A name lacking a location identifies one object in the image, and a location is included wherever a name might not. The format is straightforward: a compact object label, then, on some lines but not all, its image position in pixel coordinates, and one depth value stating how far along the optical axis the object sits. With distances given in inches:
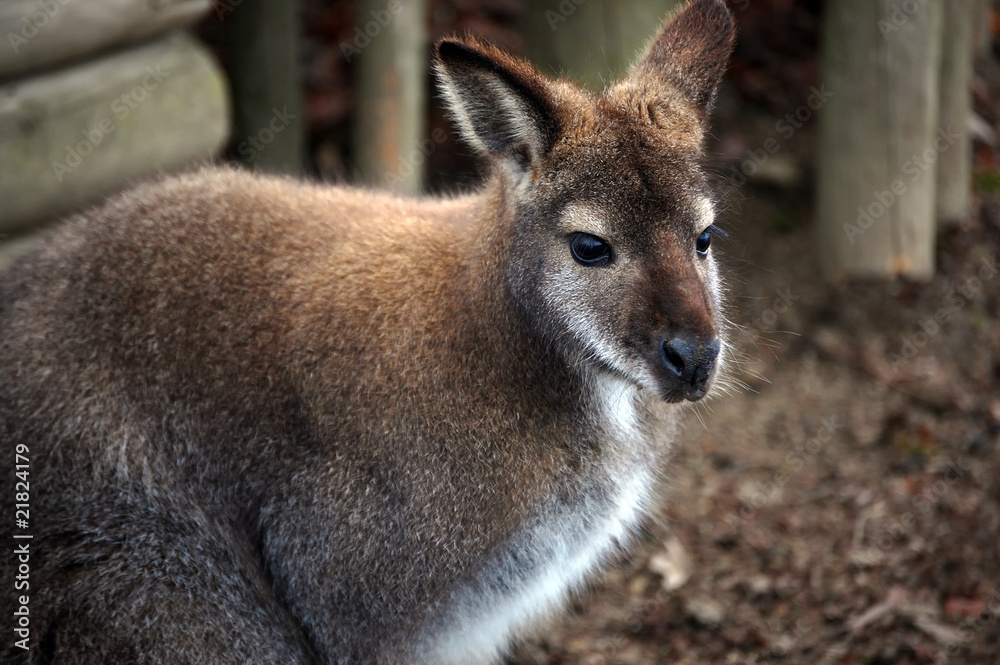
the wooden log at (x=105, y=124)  399.9
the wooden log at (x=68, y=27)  383.9
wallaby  281.0
